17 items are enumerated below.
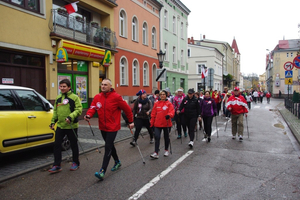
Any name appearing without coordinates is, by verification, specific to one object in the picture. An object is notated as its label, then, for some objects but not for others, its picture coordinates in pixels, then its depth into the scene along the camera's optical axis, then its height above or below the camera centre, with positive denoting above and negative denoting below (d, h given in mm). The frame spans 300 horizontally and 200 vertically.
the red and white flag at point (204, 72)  20655 +1378
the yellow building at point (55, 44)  11414 +2320
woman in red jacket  7108 -695
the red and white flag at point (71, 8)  13445 +4186
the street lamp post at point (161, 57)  17266 +2083
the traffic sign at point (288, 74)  16228 +910
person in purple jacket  9352 -760
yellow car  5805 -662
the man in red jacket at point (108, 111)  5285 -410
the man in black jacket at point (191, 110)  8258 -637
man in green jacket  5625 -493
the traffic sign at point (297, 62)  11922 +1205
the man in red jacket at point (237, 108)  9344 -655
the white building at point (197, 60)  51688 +5833
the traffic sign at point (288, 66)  15070 +1296
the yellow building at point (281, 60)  66375 +7423
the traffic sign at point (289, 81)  17356 +518
